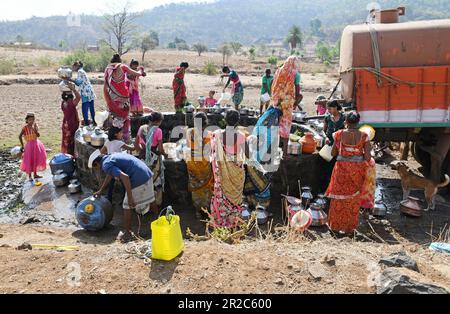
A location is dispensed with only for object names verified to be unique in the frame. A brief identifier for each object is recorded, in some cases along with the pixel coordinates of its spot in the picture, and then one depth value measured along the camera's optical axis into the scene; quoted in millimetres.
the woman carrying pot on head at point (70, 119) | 8289
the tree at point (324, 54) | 64238
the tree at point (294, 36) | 73312
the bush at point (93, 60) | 34812
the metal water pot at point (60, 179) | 7820
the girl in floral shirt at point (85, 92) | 9005
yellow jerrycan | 4051
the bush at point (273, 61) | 48069
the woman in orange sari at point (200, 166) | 6254
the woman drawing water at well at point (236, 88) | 11016
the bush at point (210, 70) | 33438
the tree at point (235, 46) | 71650
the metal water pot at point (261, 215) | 6227
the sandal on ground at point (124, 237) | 5693
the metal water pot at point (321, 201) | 6485
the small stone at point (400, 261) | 3717
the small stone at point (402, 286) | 3146
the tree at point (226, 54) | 50406
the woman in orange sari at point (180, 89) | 9750
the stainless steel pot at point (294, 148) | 7152
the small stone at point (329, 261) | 3878
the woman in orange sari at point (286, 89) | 6598
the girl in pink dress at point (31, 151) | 7828
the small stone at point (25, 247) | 4879
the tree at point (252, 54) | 62625
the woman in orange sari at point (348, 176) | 5617
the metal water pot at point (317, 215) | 6168
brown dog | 6898
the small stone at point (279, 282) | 3615
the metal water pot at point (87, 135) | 7681
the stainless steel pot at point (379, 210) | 6715
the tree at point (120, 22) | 27573
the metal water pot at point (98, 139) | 7477
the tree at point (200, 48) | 68638
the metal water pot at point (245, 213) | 6112
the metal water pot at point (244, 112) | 10000
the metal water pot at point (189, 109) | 9719
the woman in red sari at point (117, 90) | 7664
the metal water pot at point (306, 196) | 6566
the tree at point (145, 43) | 49762
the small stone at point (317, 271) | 3690
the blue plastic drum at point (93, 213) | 6004
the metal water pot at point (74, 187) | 7570
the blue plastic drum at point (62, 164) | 7945
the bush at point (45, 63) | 37816
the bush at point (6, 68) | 30234
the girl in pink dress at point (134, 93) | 9047
